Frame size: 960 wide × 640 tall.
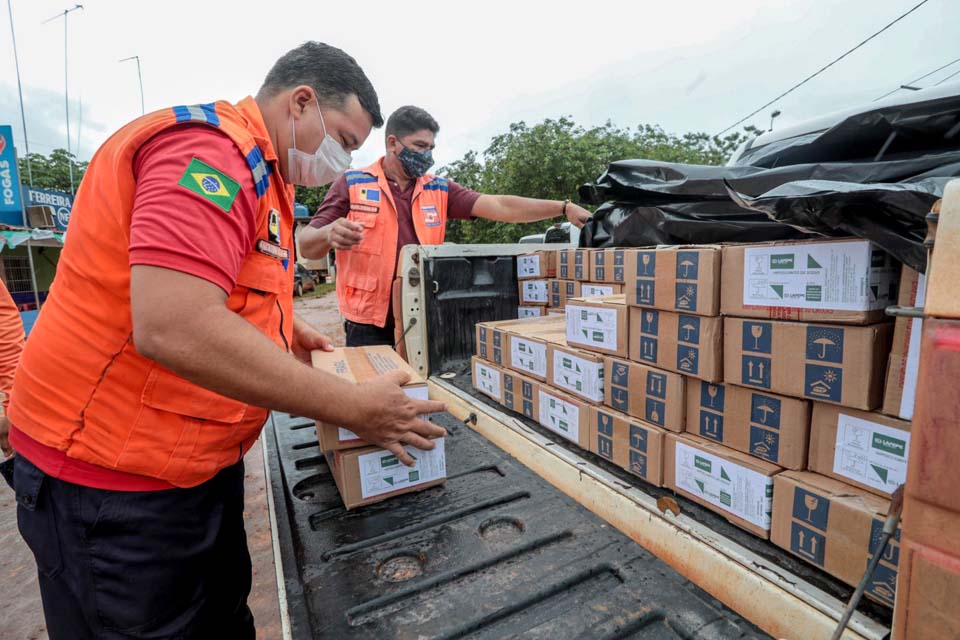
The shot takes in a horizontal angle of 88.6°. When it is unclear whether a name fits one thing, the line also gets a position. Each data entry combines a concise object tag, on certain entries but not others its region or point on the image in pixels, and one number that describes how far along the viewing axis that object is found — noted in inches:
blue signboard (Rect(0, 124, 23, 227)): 348.5
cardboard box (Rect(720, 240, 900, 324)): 46.3
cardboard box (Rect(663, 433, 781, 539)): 53.2
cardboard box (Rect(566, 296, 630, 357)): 71.5
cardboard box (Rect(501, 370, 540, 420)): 88.5
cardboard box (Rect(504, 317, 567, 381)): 86.7
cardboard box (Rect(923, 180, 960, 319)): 23.1
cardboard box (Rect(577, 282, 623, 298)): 94.3
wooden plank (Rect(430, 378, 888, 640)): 42.6
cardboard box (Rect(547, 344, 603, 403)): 74.7
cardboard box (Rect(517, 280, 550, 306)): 118.8
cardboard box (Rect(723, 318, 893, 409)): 46.2
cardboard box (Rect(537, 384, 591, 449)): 76.3
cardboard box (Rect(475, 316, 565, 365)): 98.3
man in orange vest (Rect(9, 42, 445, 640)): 35.7
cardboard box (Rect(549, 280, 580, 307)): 107.7
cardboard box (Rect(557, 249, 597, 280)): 101.8
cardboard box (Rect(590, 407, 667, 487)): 64.4
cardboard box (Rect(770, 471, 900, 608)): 43.6
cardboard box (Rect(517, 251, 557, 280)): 118.0
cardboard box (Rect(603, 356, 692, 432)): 63.4
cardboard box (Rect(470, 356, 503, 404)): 99.5
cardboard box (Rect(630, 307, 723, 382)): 58.6
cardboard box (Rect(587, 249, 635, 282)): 92.7
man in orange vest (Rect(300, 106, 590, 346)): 118.1
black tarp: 41.0
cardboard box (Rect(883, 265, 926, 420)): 42.6
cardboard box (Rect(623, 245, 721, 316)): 58.7
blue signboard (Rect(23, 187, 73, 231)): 426.9
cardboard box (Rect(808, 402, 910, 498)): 44.2
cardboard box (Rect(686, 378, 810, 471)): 52.1
